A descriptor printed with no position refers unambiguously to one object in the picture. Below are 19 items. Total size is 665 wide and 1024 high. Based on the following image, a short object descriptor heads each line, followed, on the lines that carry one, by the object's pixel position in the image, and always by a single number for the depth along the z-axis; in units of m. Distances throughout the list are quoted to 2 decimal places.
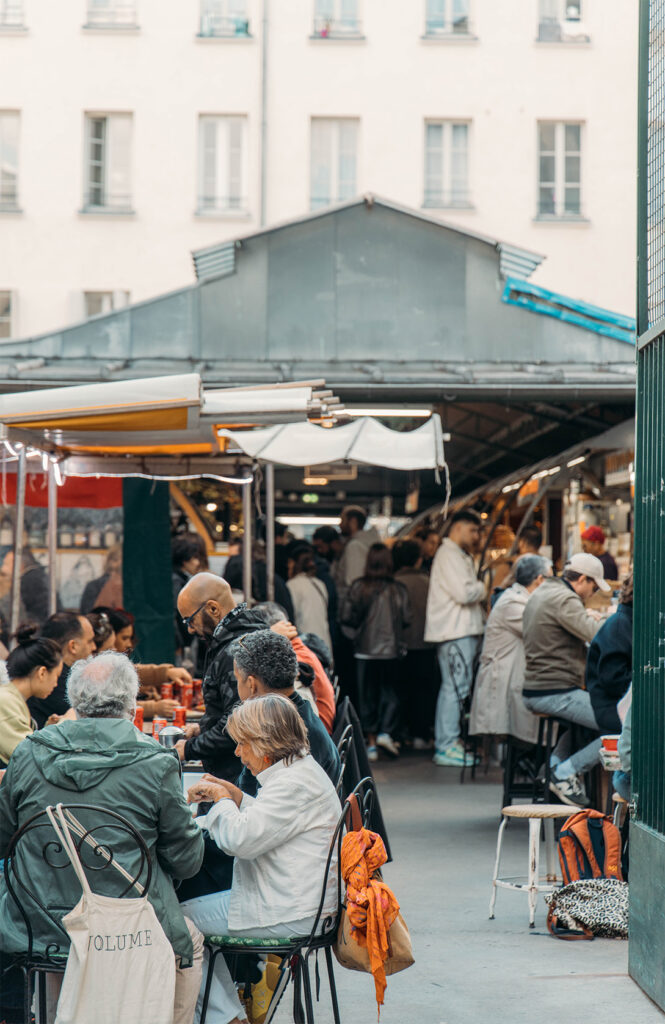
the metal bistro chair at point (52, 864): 4.01
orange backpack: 6.70
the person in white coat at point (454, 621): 11.80
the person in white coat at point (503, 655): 9.58
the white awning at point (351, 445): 9.15
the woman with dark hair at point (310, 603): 12.27
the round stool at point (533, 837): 6.57
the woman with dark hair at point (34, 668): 5.86
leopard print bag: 6.35
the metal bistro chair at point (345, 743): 6.06
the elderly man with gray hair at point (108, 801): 4.07
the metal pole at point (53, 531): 9.93
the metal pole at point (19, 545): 9.16
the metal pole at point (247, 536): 10.73
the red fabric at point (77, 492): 10.03
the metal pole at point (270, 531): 10.90
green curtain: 10.63
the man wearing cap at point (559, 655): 8.33
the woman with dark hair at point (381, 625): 12.28
